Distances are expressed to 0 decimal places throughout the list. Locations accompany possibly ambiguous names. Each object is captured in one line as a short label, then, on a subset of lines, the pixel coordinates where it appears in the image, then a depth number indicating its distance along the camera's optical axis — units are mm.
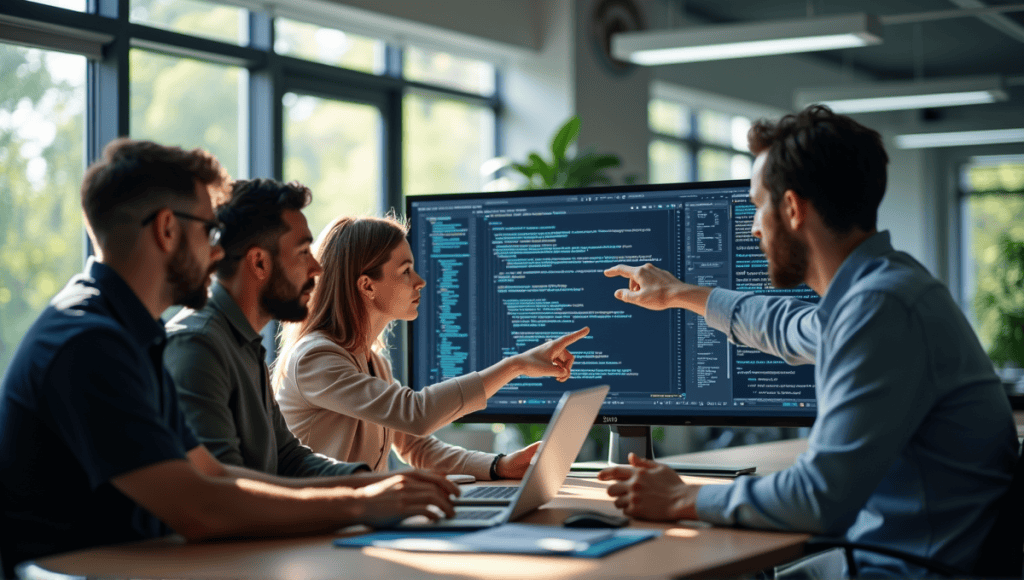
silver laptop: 1641
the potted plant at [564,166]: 5160
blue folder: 1422
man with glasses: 1401
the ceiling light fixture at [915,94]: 6965
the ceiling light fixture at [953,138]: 9422
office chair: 1530
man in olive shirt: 1832
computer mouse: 1609
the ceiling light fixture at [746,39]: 5016
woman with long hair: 2197
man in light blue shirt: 1528
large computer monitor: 2197
